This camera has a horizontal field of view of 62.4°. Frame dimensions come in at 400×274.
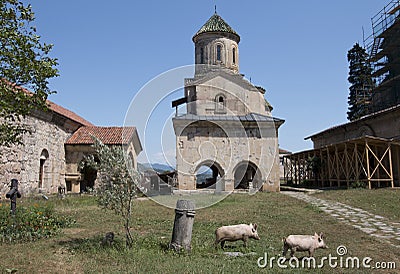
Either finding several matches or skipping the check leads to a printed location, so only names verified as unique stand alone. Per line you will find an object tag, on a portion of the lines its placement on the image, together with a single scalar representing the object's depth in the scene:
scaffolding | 22.67
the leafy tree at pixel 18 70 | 7.10
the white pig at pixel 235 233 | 5.70
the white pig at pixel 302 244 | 4.90
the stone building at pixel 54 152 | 15.29
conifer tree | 30.86
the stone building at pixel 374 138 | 17.17
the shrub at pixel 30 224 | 6.48
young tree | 5.73
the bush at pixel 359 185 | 16.30
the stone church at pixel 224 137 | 17.31
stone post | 5.52
